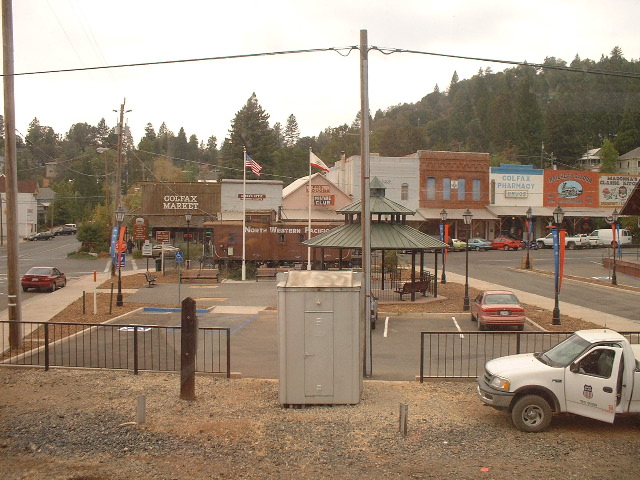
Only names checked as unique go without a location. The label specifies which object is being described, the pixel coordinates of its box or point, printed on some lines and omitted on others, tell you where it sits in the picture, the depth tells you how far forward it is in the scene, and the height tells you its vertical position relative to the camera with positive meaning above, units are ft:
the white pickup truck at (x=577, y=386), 30.55 -8.42
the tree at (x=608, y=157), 290.76 +31.53
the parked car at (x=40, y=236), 281.54 -6.52
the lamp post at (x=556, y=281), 73.00 -7.22
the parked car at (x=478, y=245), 202.03 -7.66
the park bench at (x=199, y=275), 124.57 -11.03
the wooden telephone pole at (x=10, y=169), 52.11 +4.65
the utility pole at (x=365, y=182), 43.45 +2.88
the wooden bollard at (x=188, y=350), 35.61 -7.62
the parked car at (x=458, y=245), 201.05 -7.65
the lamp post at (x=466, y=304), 84.86 -11.56
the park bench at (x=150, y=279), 114.62 -10.89
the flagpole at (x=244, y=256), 127.24 -7.24
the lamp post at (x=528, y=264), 144.74 -10.16
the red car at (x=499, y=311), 67.26 -10.00
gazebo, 87.45 -2.09
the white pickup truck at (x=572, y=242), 210.86 -7.01
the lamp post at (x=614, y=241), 113.09 -3.79
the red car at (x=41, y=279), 106.32 -10.16
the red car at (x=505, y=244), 206.18 -7.50
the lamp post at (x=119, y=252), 86.58 -4.39
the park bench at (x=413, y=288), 90.89 -10.00
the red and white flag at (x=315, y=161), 111.04 +11.33
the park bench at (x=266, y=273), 130.11 -10.93
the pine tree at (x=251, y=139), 313.32 +43.91
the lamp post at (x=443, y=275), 118.01 -10.46
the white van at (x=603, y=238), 211.61 -5.65
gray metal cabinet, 34.76 -7.03
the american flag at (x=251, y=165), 126.21 +11.99
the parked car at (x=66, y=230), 319.68 -4.21
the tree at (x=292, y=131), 548.31 +82.62
